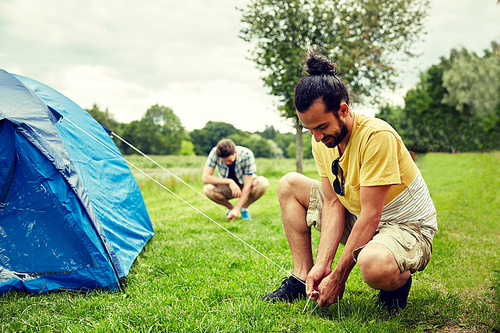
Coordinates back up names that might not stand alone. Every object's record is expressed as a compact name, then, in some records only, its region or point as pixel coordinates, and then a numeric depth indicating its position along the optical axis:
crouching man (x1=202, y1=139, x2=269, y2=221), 4.60
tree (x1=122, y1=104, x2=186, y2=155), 40.98
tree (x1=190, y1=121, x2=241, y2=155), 46.03
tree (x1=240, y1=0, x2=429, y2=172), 10.72
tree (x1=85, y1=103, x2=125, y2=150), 28.33
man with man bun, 1.62
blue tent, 2.26
